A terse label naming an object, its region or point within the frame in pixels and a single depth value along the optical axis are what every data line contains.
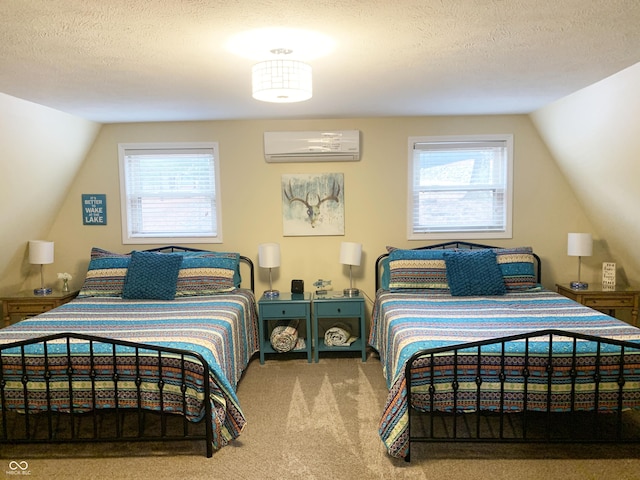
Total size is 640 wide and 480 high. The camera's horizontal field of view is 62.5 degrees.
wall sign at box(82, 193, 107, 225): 4.99
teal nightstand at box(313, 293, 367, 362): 4.50
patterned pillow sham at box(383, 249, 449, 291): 4.37
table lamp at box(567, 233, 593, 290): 4.54
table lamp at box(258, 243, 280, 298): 4.64
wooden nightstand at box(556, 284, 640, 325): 4.32
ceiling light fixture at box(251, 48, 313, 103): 2.66
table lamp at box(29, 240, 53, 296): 4.59
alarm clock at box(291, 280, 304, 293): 4.77
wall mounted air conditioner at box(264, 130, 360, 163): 4.78
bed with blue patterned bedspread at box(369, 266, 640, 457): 2.74
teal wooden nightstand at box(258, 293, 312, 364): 4.49
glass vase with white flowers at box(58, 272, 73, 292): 4.72
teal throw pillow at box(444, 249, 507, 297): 4.21
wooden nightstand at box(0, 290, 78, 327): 4.41
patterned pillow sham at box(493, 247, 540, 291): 4.36
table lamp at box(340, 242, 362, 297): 4.66
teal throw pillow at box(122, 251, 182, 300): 4.27
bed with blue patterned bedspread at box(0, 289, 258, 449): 2.81
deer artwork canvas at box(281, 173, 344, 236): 4.92
